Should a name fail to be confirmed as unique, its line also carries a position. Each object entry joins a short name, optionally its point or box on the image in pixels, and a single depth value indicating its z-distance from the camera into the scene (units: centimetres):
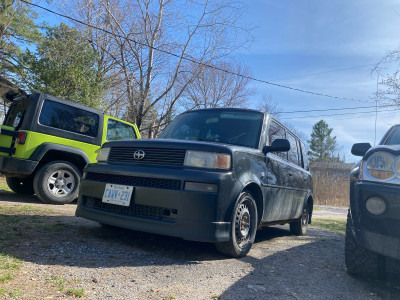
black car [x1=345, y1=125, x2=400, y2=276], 251
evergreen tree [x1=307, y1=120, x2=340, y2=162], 5956
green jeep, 577
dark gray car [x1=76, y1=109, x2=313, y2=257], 311
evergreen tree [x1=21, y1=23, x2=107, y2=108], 1220
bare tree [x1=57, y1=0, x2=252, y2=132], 1369
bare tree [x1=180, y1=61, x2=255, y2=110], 2439
